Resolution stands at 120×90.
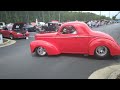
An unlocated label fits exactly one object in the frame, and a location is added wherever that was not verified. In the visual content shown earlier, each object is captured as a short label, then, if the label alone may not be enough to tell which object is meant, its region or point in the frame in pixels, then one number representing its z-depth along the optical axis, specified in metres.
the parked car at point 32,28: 13.75
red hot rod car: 4.11
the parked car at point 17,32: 8.82
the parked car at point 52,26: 10.94
